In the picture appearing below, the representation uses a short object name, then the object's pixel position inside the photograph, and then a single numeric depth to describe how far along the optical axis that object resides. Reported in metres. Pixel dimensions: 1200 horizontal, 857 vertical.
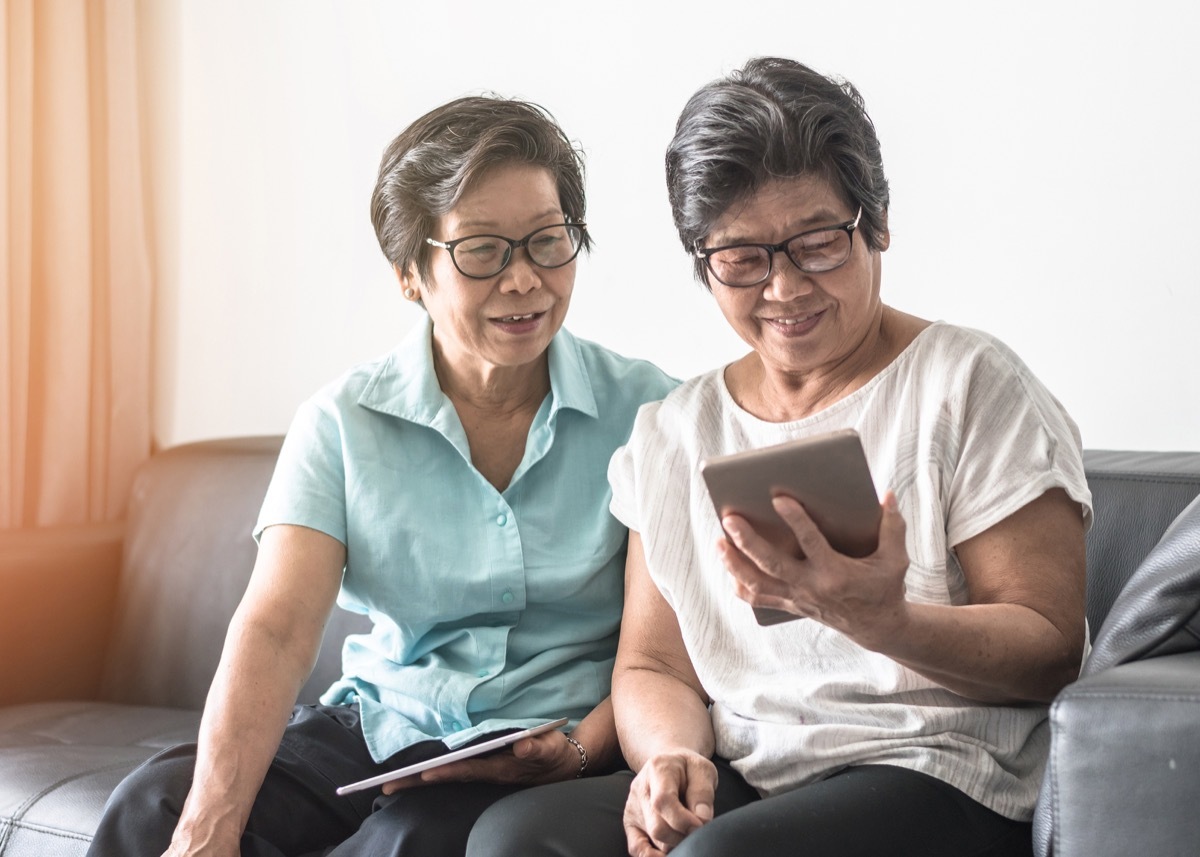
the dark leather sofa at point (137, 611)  1.59
